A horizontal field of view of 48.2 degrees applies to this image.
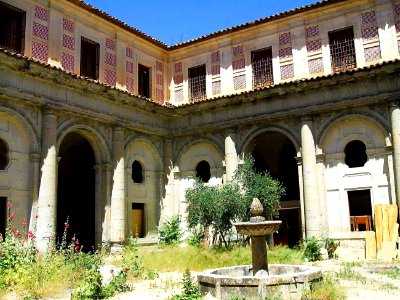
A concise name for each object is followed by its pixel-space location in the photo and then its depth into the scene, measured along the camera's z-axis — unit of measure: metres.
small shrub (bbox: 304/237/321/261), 16.95
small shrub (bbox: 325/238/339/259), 17.70
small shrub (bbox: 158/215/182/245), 21.11
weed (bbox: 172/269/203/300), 8.81
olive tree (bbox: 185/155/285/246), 17.84
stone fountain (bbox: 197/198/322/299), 8.91
